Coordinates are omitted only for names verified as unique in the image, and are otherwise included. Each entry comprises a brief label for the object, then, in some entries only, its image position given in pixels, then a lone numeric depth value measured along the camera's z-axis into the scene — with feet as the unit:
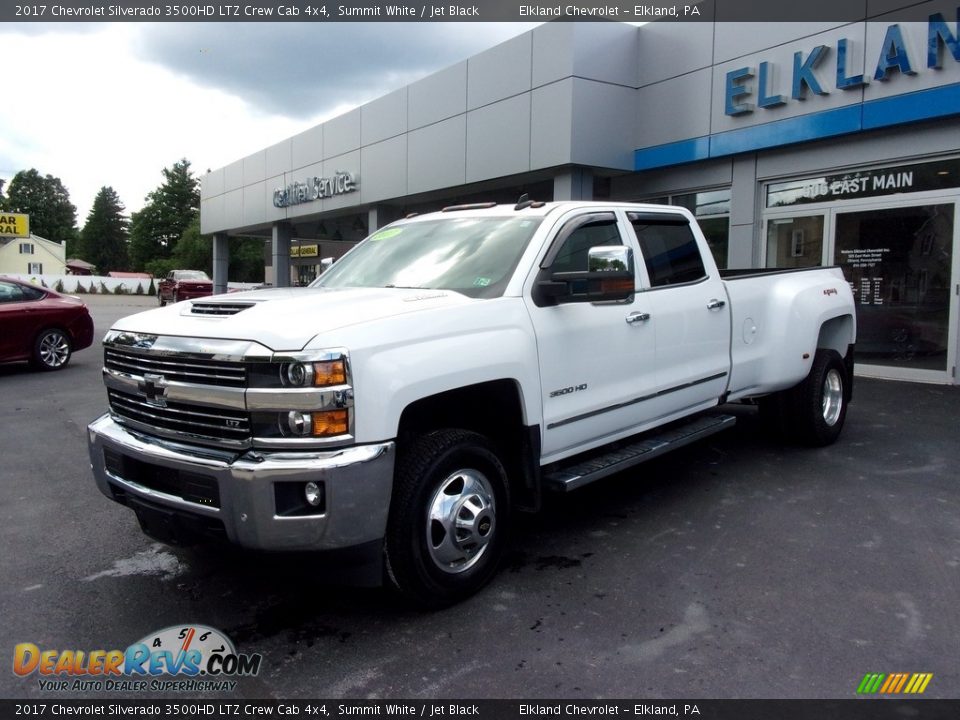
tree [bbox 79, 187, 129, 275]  365.61
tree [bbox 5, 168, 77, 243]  374.84
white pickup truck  10.39
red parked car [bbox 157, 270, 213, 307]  106.73
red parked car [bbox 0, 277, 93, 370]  38.63
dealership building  33.06
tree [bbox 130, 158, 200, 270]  326.44
